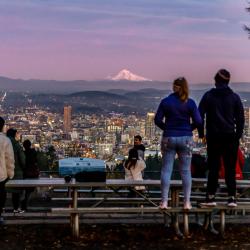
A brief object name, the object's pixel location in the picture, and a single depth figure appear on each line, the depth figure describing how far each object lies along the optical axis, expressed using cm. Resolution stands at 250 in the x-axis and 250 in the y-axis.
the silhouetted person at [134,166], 1805
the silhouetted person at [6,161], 1385
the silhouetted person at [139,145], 1864
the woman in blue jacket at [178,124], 1301
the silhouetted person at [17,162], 1671
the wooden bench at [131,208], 1314
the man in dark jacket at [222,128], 1325
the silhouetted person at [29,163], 1806
